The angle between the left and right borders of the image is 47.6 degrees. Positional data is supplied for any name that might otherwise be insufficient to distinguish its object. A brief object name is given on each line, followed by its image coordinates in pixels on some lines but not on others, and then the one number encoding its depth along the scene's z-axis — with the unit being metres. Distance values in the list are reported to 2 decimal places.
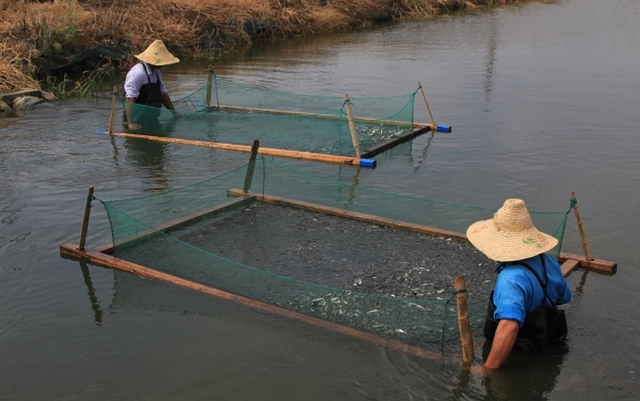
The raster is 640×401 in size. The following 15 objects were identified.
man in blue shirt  4.05
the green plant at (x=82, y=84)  13.89
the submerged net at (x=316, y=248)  5.00
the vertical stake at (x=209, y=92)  11.99
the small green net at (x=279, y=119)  9.93
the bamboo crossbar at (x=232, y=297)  4.75
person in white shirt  10.18
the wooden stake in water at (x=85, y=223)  6.04
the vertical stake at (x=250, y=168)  7.21
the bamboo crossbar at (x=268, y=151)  9.19
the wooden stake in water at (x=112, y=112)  10.40
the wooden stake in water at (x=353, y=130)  9.20
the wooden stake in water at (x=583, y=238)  5.95
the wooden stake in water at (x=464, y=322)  4.23
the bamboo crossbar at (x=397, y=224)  6.00
